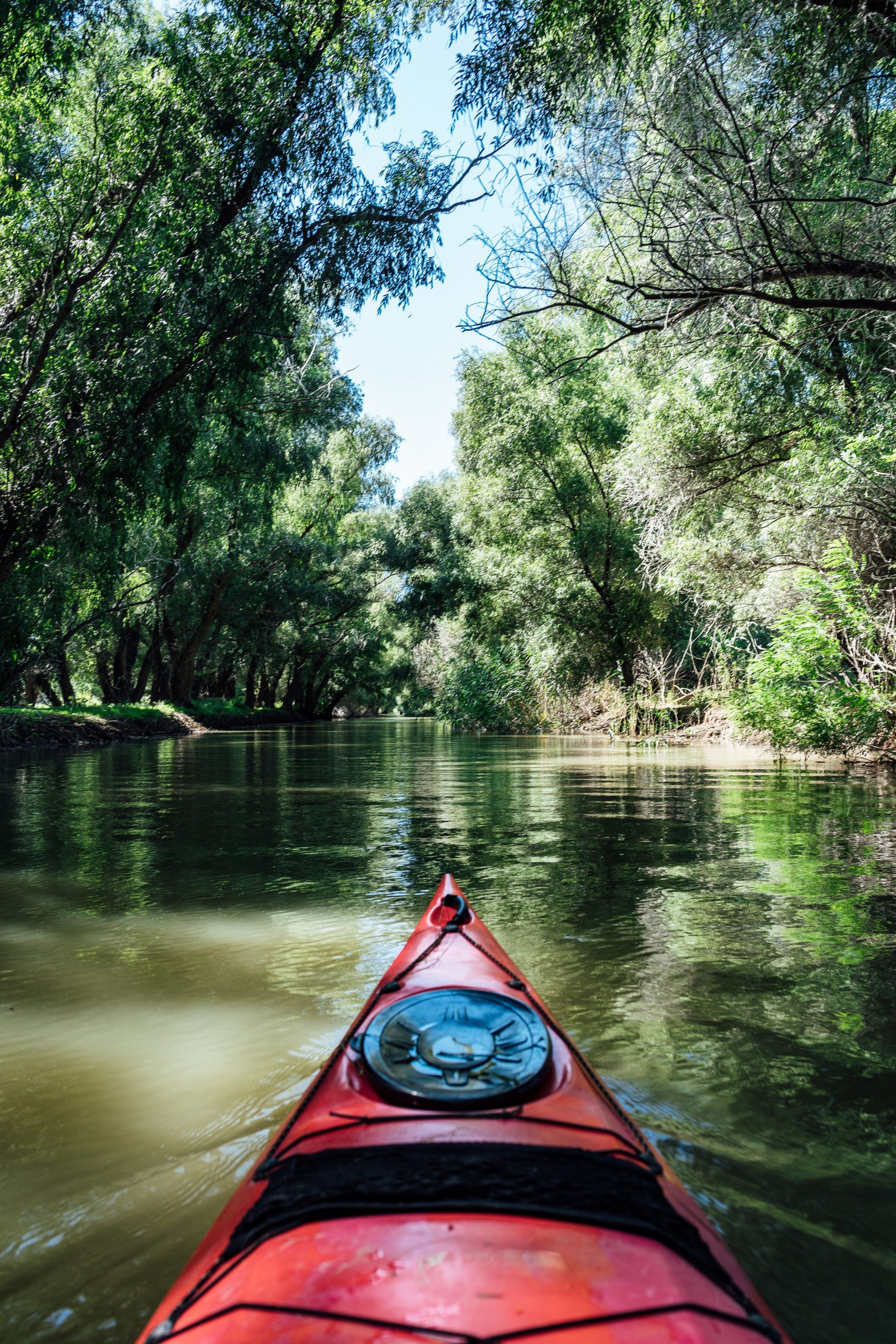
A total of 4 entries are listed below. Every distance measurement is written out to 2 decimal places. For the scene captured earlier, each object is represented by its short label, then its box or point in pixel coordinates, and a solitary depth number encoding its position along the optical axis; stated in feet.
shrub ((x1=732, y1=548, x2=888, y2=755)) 31.24
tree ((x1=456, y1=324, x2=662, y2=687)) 60.70
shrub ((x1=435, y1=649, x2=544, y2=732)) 70.28
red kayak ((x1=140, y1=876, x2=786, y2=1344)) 3.40
